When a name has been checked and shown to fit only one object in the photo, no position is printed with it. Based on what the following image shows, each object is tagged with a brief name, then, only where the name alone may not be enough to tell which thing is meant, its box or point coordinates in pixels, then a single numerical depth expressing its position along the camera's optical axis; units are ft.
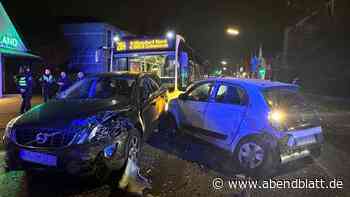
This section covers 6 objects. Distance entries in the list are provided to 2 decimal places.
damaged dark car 15.02
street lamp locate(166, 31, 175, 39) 37.14
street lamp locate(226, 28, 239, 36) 77.71
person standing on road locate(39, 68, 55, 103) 46.42
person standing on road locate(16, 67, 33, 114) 37.32
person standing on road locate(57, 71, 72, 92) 43.47
